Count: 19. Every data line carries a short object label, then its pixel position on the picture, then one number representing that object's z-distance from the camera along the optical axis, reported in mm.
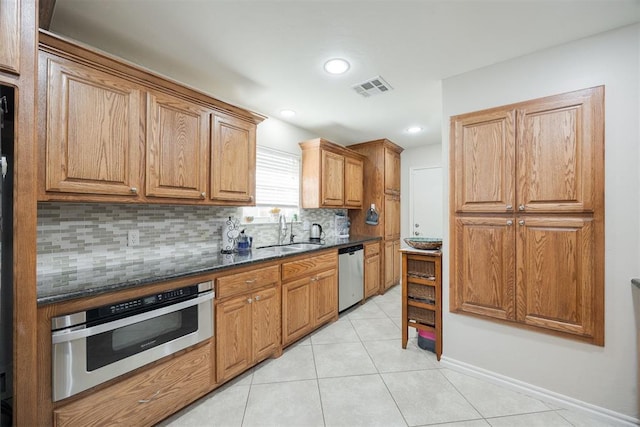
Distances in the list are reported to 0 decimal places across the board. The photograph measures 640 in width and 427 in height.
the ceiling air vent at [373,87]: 2368
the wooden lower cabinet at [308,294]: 2418
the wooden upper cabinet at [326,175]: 3488
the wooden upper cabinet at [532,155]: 1684
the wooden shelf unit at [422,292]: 2303
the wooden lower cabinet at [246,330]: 1877
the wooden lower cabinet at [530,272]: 1688
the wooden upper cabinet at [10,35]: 993
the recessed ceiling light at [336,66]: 2045
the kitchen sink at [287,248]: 2651
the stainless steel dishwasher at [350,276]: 3217
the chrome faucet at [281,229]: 3246
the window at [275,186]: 3086
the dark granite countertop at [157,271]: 1267
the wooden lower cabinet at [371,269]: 3787
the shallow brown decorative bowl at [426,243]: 2428
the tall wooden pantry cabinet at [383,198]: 4180
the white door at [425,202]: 4625
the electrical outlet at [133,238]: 1929
